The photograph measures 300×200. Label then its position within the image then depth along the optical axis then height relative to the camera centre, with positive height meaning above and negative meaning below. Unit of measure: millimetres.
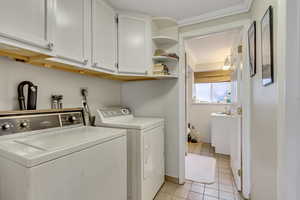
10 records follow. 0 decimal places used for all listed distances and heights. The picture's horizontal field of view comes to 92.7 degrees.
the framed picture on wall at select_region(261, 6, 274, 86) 999 +396
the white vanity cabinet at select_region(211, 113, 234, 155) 3256 -793
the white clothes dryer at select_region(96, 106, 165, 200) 1535 -629
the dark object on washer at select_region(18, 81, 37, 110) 1230 +27
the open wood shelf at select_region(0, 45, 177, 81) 1051 +334
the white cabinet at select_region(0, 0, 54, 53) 887 +515
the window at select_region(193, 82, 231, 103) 4207 +210
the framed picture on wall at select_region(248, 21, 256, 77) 1468 +563
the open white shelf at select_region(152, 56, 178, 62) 1975 +581
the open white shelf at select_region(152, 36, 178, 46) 1975 +850
